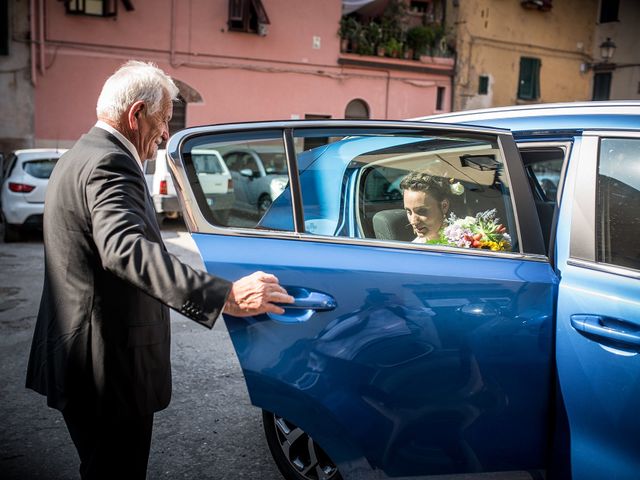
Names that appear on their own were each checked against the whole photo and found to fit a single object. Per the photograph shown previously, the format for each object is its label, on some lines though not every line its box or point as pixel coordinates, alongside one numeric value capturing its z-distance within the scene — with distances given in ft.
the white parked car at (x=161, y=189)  38.60
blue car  7.06
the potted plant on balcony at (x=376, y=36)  70.74
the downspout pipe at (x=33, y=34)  55.21
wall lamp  84.53
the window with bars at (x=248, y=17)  63.05
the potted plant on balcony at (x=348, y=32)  69.77
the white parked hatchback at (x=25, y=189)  33.71
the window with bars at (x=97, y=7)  57.52
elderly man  6.48
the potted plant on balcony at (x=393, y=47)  71.72
